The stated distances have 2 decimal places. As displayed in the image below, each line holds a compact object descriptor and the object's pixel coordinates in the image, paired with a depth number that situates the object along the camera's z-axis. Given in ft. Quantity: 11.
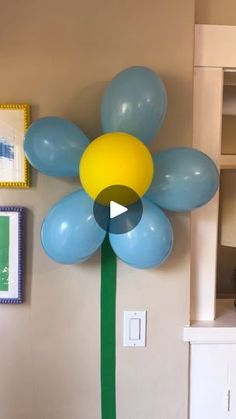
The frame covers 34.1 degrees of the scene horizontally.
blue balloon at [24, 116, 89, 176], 3.46
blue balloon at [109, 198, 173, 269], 3.44
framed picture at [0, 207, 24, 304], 4.00
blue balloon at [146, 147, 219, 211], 3.48
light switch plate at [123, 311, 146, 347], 4.14
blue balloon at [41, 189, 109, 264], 3.43
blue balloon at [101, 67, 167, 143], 3.32
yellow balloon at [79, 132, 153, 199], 3.01
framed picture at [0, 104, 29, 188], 3.96
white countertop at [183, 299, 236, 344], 4.17
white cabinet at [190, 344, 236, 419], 4.27
